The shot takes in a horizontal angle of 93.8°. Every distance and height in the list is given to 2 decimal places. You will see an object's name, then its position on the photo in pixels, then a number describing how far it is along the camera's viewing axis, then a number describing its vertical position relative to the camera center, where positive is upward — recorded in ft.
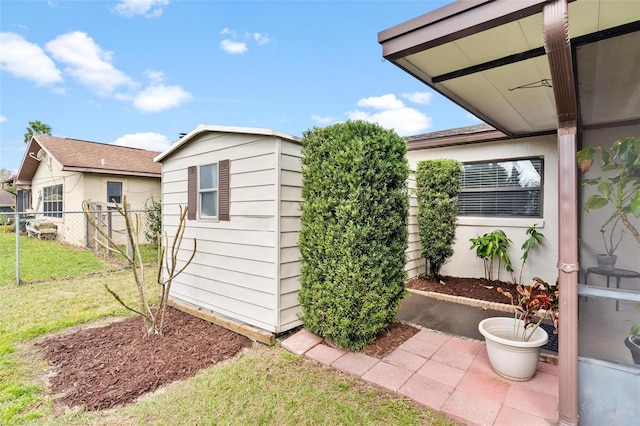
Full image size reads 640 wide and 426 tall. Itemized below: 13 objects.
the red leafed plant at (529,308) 8.61 -2.82
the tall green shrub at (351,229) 9.89 -0.59
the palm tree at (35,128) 64.85 +17.83
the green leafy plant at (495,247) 16.72 -1.96
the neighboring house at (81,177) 34.35 +4.12
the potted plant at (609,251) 6.67 -0.84
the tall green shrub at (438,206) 17.33 +0.37
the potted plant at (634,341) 6.07 -2.64
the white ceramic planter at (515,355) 8.20 -3.98
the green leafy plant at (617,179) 6.33 +0.78
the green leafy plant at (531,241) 16.44 -1.54
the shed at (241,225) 11.23 -0.57
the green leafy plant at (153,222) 28.63 -1.17
